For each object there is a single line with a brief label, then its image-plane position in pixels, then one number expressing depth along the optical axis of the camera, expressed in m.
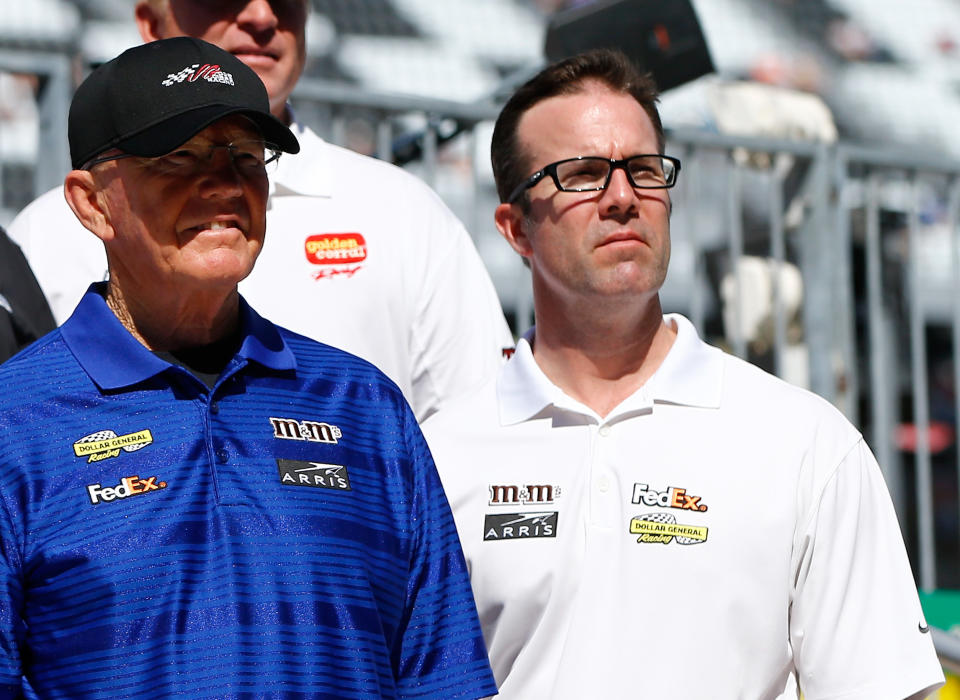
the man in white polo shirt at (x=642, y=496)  4.06
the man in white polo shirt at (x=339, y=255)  5.14
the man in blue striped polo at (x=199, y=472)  3.19
